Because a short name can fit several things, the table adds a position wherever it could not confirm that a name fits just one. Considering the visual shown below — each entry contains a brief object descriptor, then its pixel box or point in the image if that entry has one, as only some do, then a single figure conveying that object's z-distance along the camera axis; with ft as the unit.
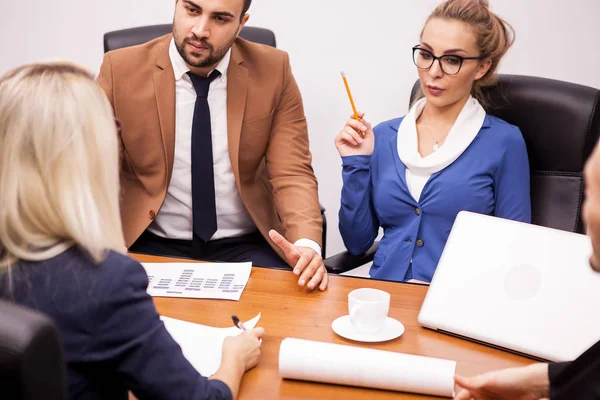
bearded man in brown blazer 6.75
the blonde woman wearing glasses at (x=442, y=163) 6.12
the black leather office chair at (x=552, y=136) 5.87
